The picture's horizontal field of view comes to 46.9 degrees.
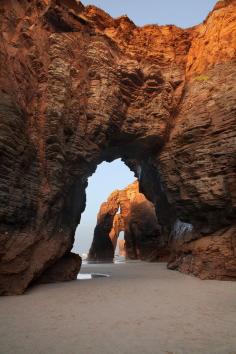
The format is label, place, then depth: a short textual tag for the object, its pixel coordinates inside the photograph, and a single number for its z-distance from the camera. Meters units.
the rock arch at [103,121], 11.65
